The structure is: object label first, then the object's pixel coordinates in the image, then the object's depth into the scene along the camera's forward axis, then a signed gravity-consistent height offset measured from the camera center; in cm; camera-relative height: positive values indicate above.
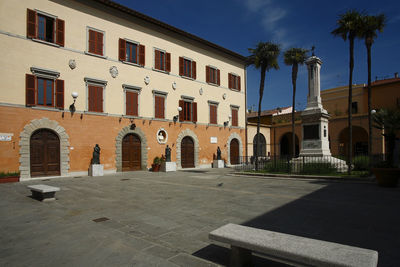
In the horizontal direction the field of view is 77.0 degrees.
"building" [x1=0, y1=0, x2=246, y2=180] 1438 +376
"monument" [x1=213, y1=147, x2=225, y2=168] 2438 -200
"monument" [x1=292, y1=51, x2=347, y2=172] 1473 +84
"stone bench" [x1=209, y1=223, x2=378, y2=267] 249 -120
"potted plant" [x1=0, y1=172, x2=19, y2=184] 1283 -176
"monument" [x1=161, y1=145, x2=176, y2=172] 1980 -175
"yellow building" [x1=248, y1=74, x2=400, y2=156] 2899 +246
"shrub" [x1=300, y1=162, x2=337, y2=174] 1348 -148
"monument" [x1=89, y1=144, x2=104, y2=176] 1634 -149
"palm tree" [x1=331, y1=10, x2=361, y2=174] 1485 +674
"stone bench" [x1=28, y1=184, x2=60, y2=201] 758 -152
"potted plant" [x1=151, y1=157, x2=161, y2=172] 1967 -182
